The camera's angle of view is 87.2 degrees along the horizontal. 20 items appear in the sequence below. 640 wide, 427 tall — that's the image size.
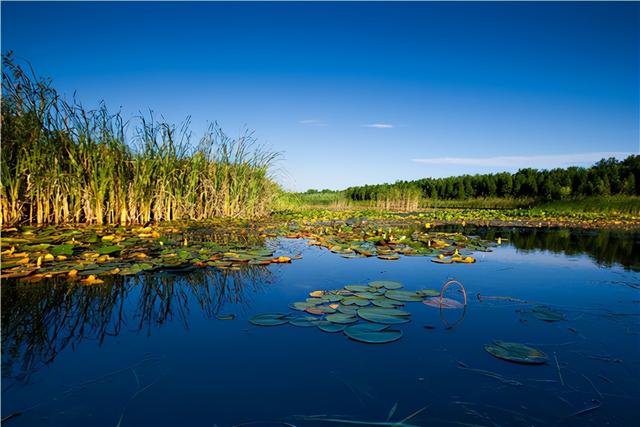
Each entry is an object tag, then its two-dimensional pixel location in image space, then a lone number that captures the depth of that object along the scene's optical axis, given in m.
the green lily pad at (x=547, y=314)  2.45
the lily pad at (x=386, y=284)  3.09
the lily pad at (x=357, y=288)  2.96
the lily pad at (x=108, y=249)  3.91
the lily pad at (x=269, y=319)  2.26
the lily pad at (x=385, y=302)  2.59
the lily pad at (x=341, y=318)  2.26
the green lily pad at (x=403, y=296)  2.77
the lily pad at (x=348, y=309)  2.42
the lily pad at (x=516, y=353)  1.80
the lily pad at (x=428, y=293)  2.91
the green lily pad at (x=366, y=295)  2.76
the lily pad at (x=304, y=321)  2.25
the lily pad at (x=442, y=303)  2.67
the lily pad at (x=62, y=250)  3.74
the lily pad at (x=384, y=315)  2.29
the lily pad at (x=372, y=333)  2.00
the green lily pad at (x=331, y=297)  2.71
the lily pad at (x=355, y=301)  2.60
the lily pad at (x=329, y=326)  2.16
